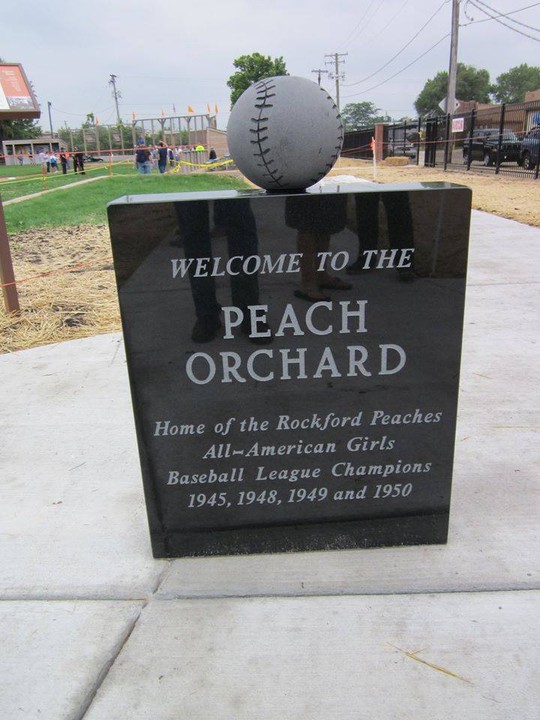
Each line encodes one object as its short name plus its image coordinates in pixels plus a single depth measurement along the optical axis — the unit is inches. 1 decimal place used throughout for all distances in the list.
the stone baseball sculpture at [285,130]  89.5
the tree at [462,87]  4128.9
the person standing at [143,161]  1315.2
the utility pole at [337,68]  3331.7
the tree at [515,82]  4579.2
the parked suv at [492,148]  982.6
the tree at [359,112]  5378.9
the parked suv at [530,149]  873.3
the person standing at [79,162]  1525.6
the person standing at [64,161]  1485.6
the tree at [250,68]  2965.1
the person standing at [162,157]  1378.4
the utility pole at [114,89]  4397.1
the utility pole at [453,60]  1280.8
